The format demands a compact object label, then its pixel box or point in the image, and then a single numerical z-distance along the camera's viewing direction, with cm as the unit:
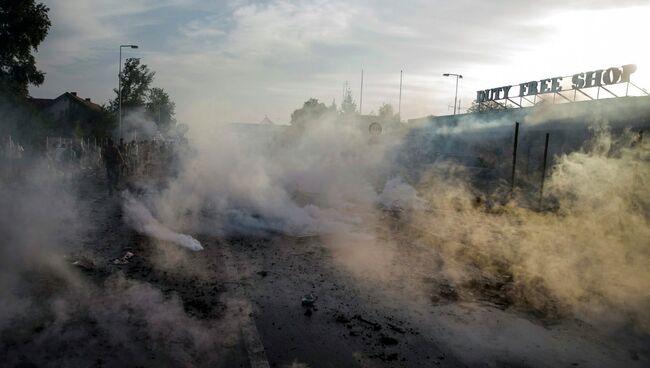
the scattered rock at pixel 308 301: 459
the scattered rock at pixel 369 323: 411
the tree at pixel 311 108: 5638
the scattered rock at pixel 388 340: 380
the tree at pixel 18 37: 2236
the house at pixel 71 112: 4041
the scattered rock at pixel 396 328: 406
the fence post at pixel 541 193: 1149
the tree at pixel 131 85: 3219
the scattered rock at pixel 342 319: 424
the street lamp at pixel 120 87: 2802
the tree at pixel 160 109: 4019
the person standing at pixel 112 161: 1294
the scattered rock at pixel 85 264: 548
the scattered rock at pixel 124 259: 583
